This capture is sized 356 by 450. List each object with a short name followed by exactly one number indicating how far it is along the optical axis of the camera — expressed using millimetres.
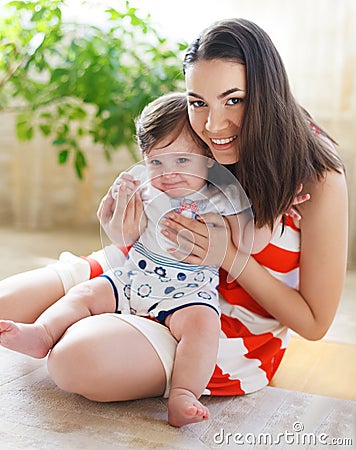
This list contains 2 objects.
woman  1104
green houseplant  2168
